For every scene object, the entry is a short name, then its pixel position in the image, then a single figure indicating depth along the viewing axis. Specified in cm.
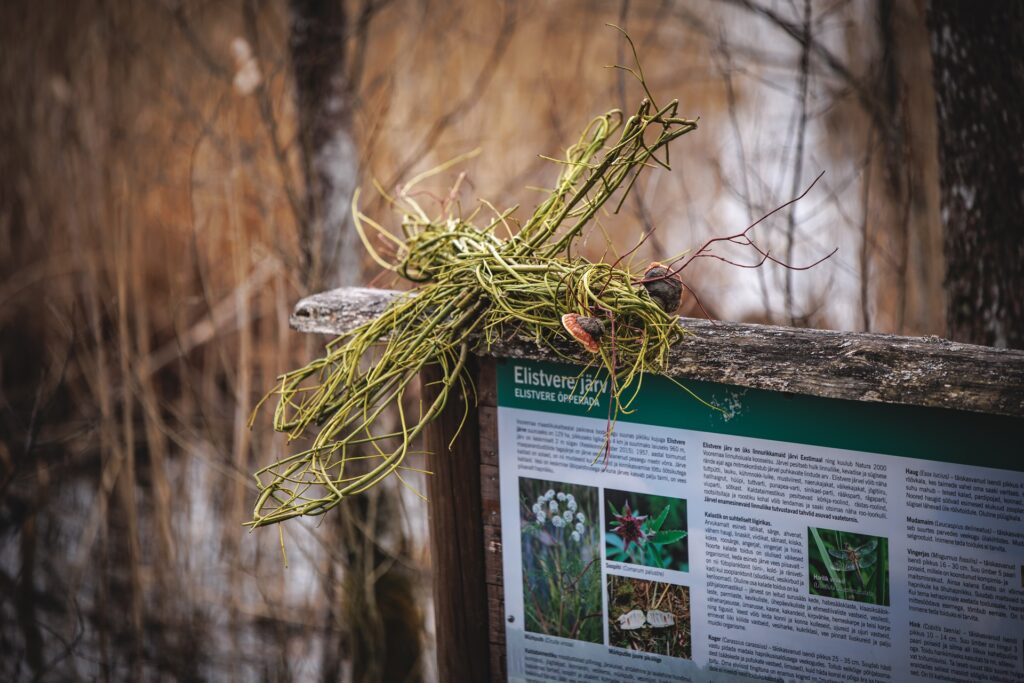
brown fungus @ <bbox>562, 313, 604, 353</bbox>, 363
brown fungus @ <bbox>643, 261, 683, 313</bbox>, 370
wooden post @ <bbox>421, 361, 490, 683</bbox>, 391
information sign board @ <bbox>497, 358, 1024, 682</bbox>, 360
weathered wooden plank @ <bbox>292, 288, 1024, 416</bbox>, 356
